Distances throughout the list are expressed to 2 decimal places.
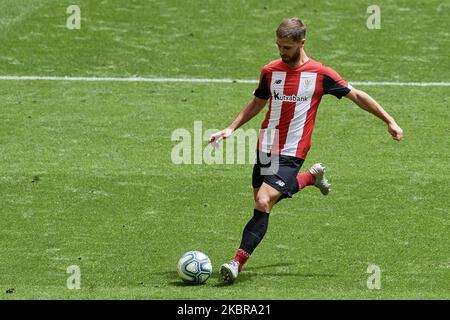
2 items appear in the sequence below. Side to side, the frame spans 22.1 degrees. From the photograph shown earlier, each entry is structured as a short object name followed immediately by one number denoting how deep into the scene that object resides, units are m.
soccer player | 11.73
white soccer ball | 11.61
